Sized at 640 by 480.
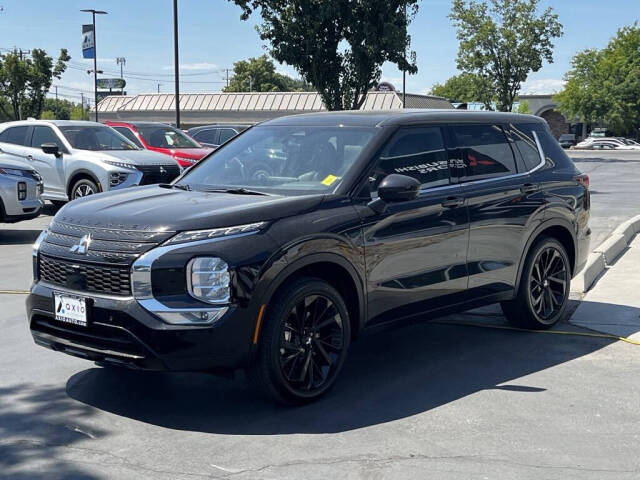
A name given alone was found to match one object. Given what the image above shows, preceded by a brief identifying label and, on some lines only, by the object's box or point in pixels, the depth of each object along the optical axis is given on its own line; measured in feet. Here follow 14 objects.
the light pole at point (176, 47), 91.35
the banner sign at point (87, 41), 187.73
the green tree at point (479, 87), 161.89
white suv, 48.57
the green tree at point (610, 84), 234.17
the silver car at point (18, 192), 40.24
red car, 58.34
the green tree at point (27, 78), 181.27
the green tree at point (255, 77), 332.80
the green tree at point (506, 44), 157.28
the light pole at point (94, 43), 171.78
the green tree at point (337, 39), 85.61
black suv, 15.26
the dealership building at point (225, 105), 202.39
